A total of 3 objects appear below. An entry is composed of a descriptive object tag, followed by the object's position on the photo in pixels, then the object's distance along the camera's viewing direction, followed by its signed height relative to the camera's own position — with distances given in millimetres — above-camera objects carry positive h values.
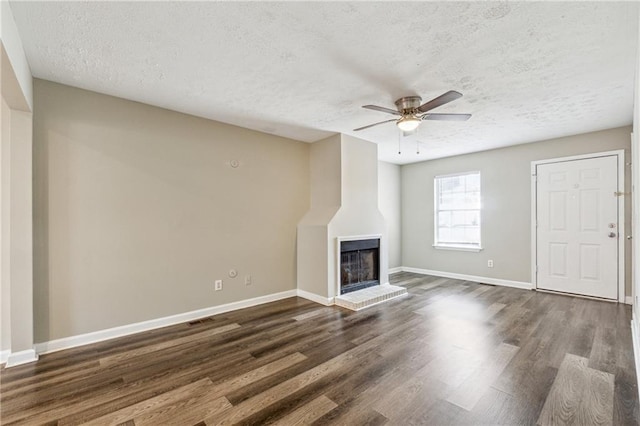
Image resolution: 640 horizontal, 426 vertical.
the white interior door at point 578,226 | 4180 -230
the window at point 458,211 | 5629 +21
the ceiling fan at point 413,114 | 2820 +1008
